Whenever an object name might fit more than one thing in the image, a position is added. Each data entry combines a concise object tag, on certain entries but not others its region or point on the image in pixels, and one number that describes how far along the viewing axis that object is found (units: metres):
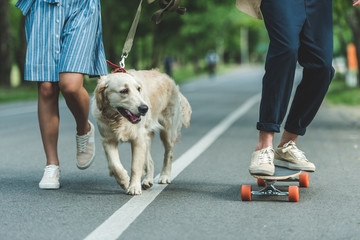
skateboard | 4.52
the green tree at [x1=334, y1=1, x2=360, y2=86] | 20.32
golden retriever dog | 4.82
